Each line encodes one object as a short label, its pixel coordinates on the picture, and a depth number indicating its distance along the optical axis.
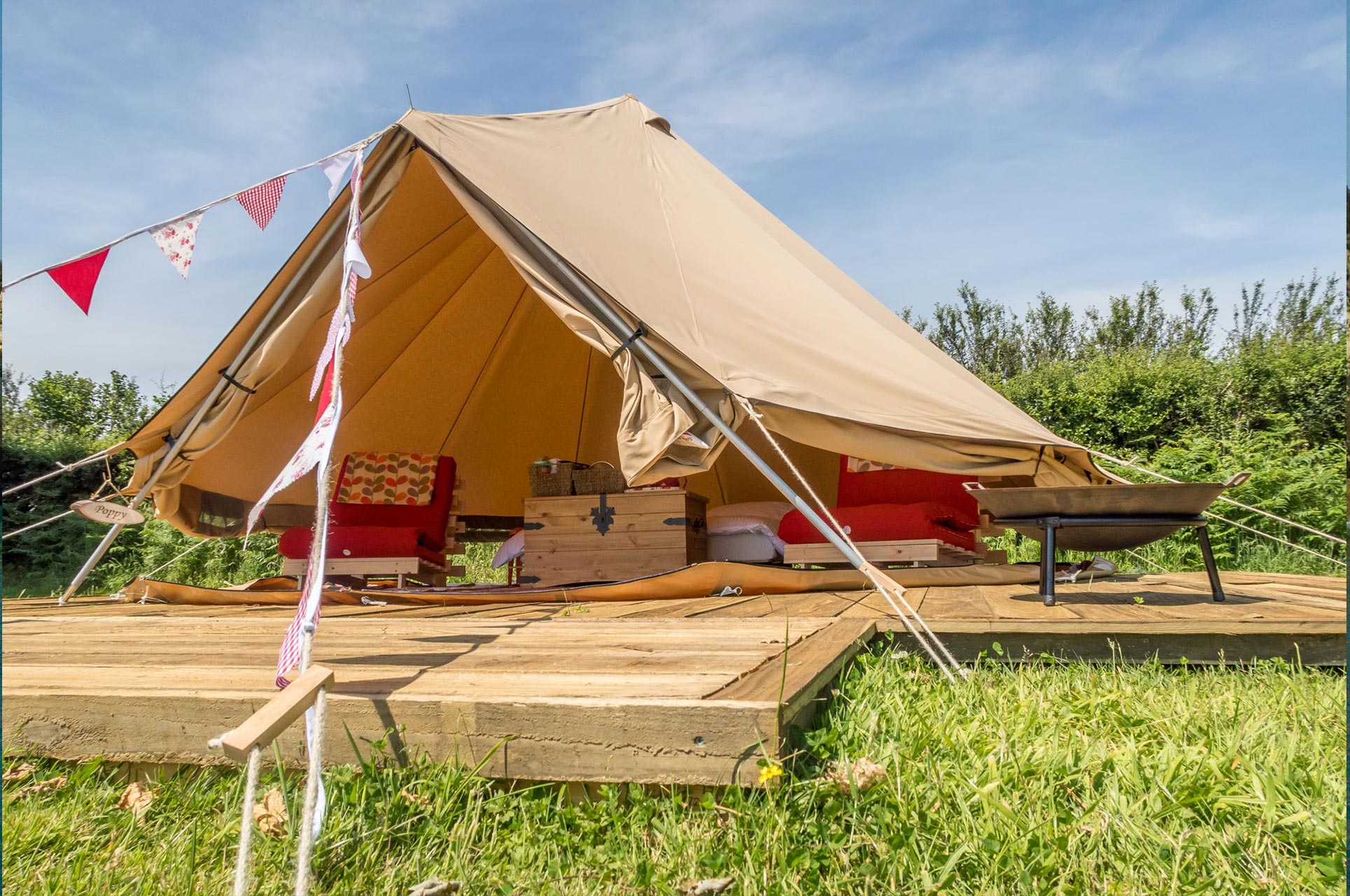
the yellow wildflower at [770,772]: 1.11
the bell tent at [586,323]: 2.90
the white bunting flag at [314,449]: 1.65
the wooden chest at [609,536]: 4.17
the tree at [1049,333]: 19.64
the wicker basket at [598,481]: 4.34
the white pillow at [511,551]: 4.66
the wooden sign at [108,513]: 3.03
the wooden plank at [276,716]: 0.95
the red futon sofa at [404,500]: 5.02
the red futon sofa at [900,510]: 3.91
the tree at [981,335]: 20.12
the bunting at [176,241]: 2.81
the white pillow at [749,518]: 4.62
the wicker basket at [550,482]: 4.42
